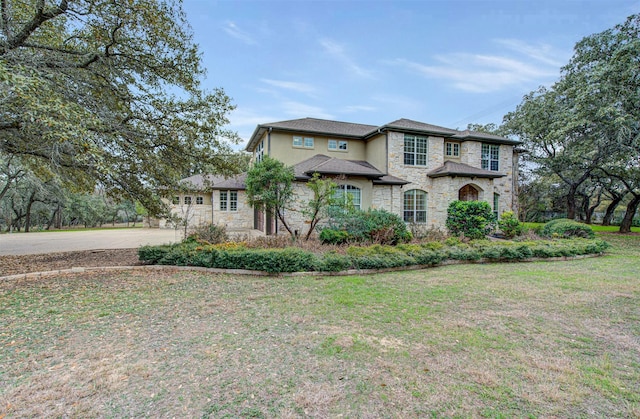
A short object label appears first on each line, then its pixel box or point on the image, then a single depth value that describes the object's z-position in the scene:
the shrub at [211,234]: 9.59
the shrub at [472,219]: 14.18
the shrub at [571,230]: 13.60
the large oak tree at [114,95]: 5.46
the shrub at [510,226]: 14.01
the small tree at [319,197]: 11.39
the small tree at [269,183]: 11.09
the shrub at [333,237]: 11.30
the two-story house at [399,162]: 14.87
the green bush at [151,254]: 8.23
